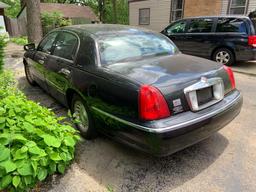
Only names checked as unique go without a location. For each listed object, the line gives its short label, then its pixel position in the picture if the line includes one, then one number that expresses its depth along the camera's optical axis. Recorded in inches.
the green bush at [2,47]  155.7
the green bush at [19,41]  560.1
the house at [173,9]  445.1
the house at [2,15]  703.1
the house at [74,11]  1056.2
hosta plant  78.0
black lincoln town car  83.1
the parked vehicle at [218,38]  264.4
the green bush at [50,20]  673.0
